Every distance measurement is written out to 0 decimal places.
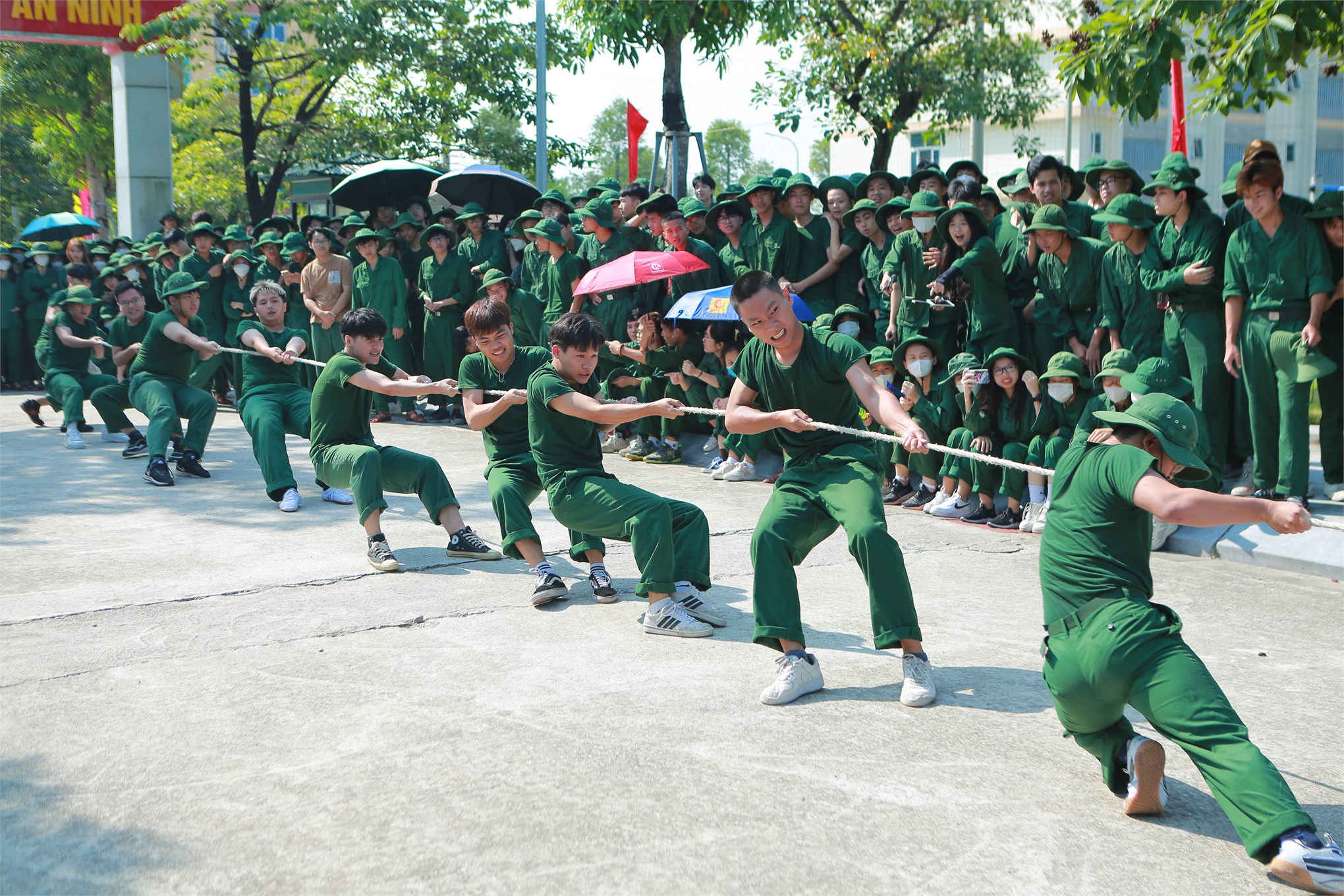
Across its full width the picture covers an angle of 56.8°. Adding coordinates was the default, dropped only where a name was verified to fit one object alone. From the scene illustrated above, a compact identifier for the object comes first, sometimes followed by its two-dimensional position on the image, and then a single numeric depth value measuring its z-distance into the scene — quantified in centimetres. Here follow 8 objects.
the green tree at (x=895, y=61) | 1898
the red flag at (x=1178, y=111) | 999
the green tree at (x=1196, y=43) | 636
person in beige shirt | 1339
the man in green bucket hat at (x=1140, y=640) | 321
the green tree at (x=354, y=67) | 1903
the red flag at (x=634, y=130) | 1823
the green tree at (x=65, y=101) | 3009
